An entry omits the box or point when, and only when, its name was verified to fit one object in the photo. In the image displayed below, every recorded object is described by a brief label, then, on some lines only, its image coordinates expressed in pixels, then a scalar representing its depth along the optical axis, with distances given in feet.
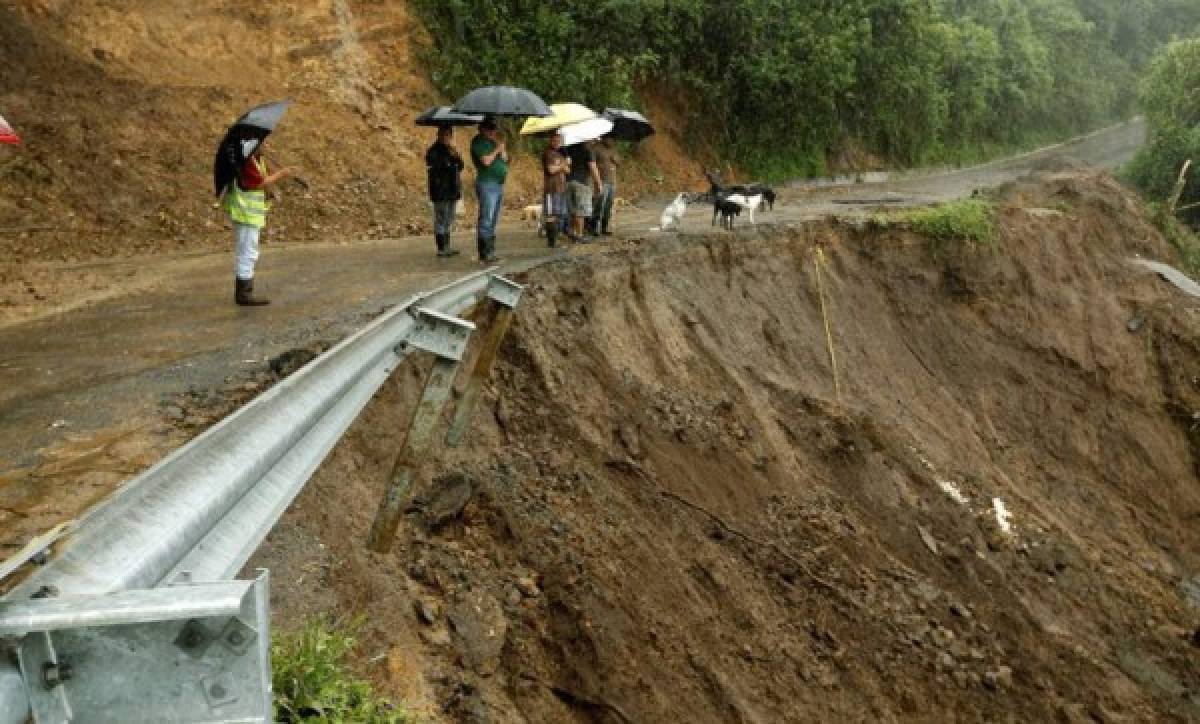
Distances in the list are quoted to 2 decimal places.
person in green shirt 36.83
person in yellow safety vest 27.04
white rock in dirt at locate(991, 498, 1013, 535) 41.68
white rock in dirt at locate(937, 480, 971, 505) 41.11
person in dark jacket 37.63
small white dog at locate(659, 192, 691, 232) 47.93
